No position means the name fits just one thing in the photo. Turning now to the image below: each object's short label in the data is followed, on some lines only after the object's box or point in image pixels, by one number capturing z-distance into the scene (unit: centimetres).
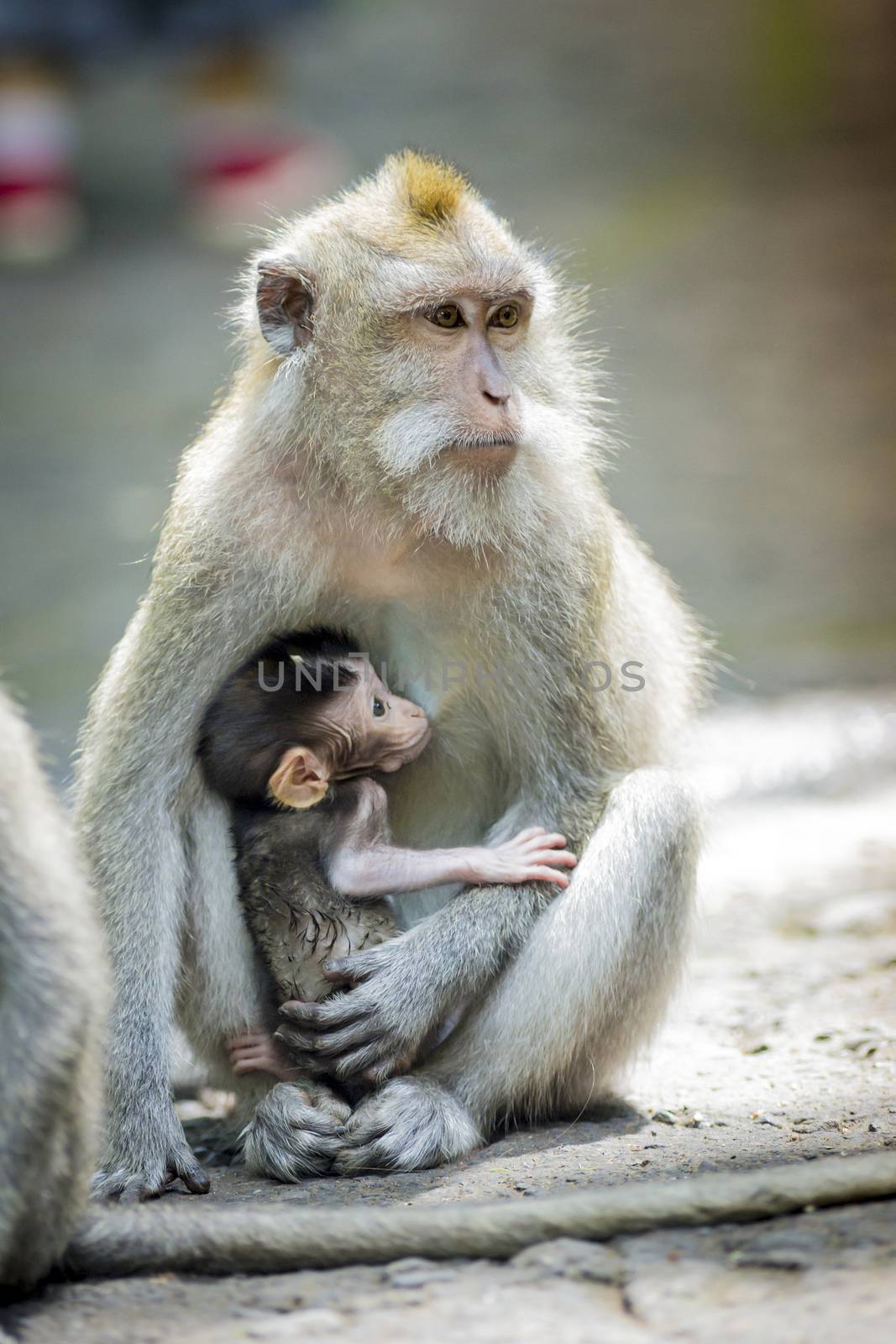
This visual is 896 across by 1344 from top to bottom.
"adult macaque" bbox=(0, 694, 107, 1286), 663
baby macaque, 920
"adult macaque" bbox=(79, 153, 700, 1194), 915
